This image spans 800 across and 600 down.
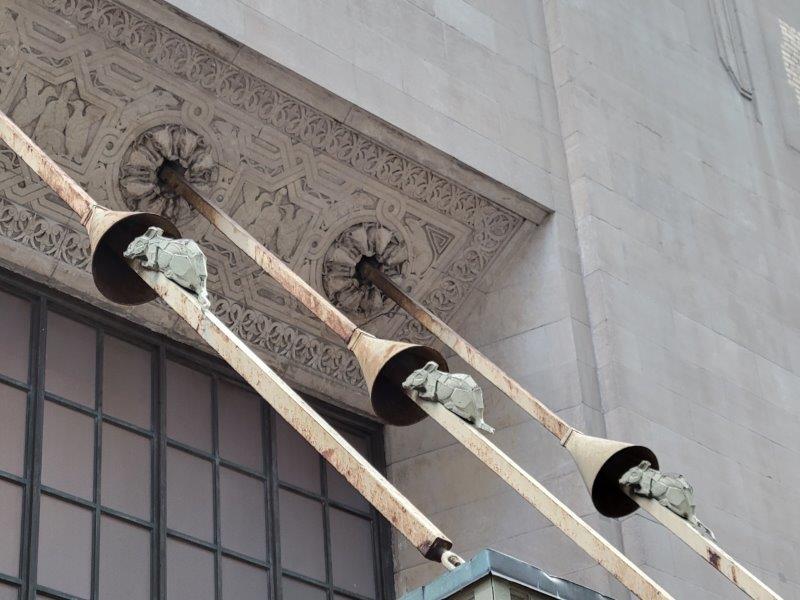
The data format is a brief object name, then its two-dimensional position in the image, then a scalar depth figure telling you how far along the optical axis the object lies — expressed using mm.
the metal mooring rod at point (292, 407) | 8820
